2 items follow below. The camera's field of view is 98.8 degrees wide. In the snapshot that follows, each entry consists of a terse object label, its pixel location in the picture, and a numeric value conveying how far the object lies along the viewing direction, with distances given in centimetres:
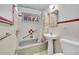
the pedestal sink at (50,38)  161
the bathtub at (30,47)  161
